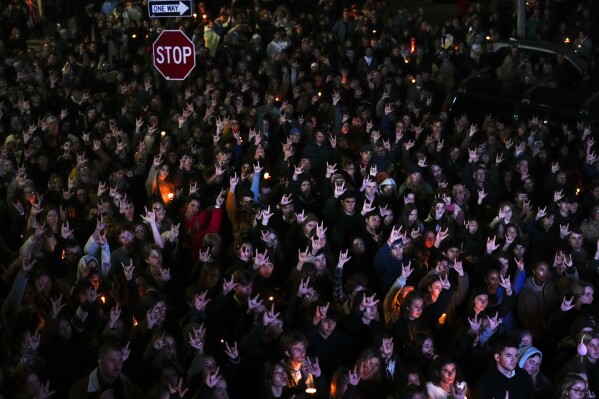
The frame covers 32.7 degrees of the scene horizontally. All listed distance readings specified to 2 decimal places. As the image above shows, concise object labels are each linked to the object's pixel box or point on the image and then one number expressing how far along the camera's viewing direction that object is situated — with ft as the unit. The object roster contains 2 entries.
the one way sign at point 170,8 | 39.73
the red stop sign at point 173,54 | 39.78
